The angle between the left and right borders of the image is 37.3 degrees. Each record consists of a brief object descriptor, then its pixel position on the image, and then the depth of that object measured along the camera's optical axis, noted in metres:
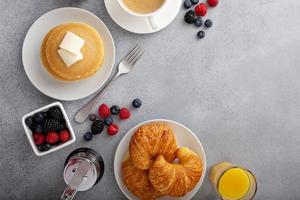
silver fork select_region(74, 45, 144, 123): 1.77
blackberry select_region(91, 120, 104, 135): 1.76
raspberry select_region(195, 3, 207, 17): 1.79
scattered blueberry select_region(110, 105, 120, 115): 1.78
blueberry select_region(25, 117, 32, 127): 1.61
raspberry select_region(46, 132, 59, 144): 1.60
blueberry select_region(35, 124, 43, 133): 1.61
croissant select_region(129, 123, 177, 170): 1.65
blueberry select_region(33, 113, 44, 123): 1.61
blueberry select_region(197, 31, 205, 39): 1.81
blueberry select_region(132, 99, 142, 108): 1.79
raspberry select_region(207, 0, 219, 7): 1.80
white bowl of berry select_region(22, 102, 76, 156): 1.60
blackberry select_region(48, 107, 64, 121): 1.61
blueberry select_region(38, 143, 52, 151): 1.61
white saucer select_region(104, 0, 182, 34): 1.74
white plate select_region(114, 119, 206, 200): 1.76
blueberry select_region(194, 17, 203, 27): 1.80
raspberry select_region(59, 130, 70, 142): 1.61
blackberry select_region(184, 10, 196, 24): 1.79
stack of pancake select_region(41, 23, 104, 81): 1.66
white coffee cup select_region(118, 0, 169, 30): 1.64
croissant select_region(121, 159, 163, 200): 1.71
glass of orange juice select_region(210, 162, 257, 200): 1.72
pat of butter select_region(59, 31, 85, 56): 1.63
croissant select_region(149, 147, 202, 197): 1.65
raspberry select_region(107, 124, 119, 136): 1.78
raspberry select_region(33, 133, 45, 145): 1.61
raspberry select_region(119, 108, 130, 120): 1.78
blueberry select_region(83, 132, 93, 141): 1.77
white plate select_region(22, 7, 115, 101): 1.71
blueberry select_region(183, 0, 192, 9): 1.78
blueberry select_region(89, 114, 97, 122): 1.78
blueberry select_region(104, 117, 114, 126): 1.77
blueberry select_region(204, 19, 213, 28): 1.81
